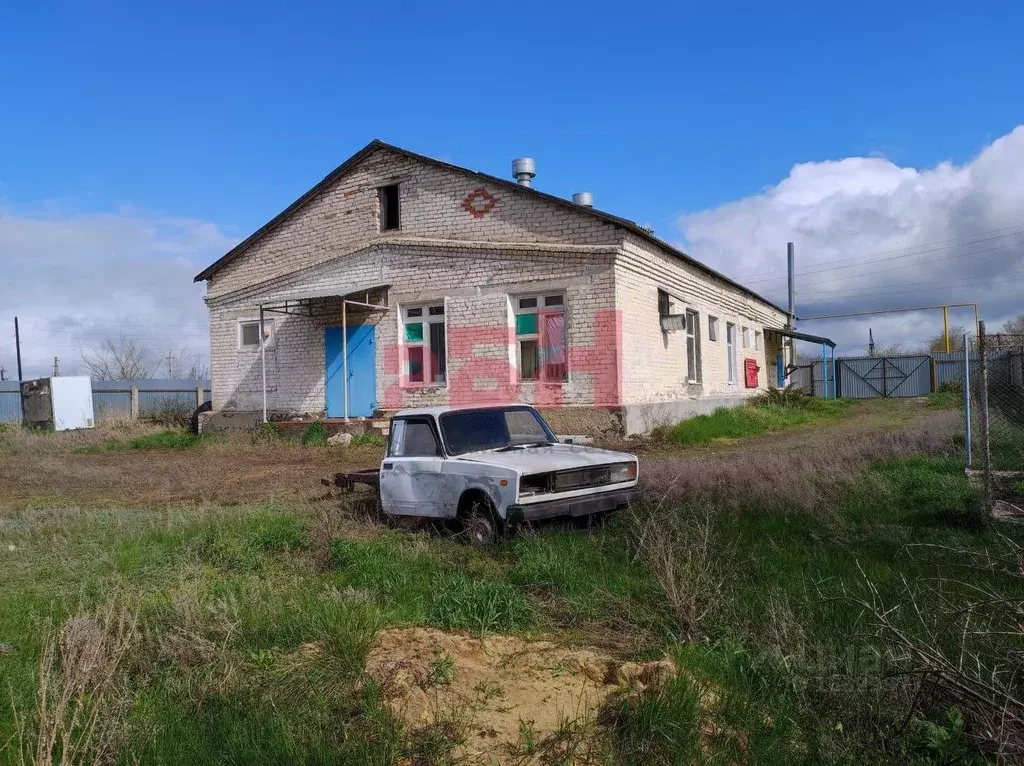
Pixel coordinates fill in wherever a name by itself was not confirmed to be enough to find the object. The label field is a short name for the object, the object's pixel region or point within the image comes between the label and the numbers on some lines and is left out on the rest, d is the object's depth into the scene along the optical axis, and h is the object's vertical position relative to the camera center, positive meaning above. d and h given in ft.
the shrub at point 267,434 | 55.52 -2.98
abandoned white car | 20.98 -2.54
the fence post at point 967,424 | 29.15 -2.11
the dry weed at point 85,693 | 9.32 -4.29
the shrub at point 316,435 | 53.03 -3.06
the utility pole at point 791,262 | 122.31 +19.63
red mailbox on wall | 78.18 +0.58
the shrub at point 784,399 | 76.48 -2.23
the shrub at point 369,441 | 51.21 -3.43
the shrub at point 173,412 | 71.01 -1.58
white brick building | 48.55 +5.96
